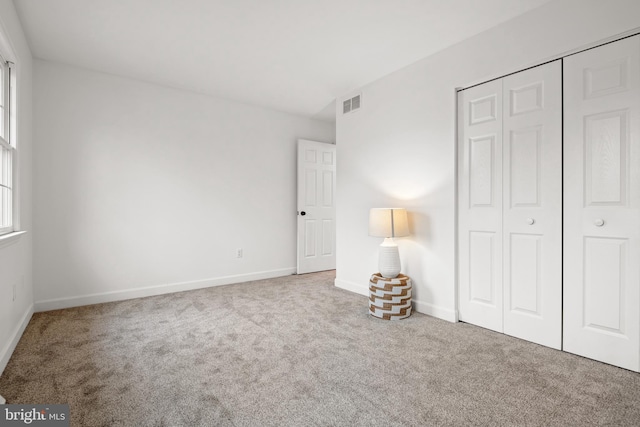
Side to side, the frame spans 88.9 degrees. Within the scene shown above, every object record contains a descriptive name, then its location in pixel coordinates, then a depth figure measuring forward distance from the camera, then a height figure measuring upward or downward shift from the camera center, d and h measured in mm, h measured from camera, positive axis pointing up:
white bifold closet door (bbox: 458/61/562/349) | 2314 +38
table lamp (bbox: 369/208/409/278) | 3037 -194
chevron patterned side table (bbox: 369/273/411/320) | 2900 -798
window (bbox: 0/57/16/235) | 2389 +480
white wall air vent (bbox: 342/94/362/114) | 3862 +1285
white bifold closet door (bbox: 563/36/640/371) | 1977 +34
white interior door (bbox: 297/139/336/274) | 4898 +70
